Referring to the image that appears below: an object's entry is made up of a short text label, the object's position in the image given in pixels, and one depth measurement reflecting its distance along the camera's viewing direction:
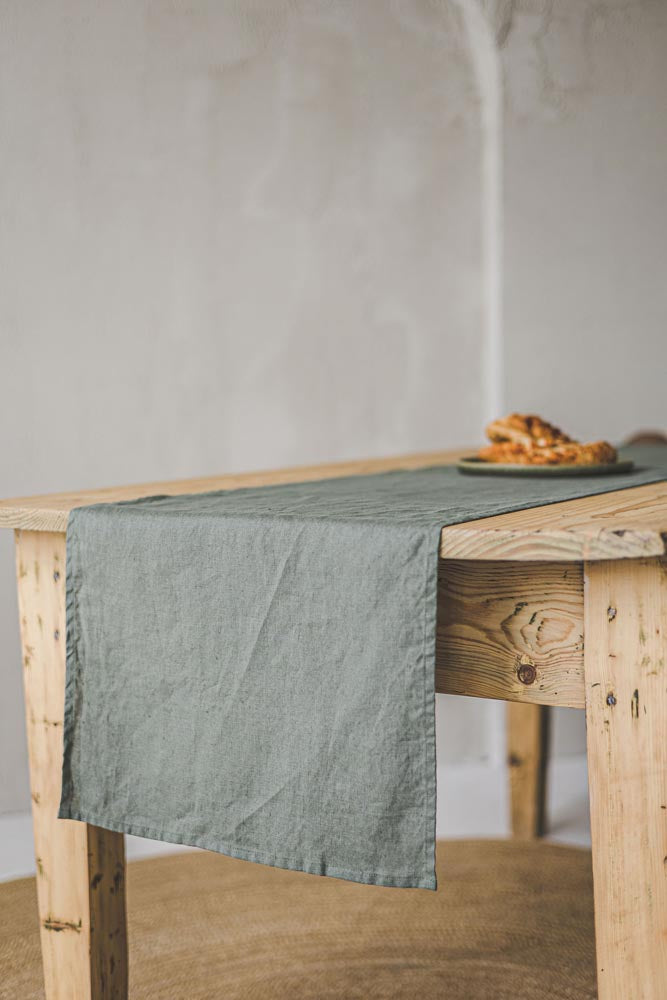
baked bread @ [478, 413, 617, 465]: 1.77
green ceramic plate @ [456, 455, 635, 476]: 1.74
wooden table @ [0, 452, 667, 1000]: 1.13
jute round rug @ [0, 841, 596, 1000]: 1.95
